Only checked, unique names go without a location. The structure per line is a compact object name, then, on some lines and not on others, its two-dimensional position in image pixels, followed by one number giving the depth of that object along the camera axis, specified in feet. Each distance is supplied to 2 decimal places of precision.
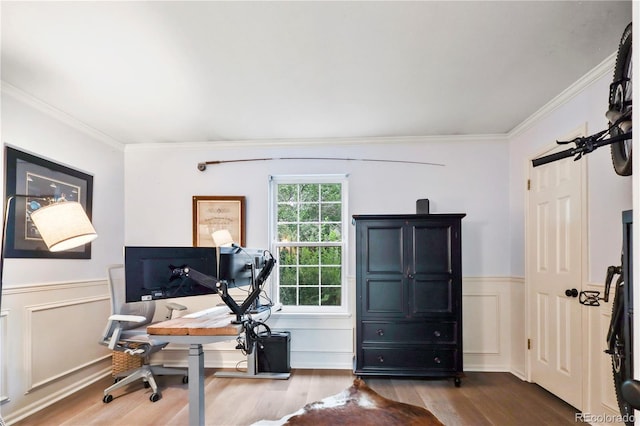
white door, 8.95
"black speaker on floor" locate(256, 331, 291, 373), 11.87
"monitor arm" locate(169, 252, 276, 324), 7.38
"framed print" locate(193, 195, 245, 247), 13.12
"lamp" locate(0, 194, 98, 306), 5.91
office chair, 9.97
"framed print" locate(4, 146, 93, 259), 8.70
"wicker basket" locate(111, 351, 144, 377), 11.25
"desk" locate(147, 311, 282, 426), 6.82
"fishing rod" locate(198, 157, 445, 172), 13.11
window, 13.29
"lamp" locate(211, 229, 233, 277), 12.20
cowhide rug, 4.73
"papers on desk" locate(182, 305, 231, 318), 8.13
